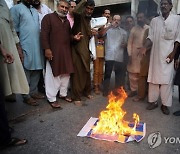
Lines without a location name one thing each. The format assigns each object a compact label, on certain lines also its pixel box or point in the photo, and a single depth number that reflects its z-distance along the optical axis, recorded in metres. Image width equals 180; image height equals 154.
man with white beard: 3.11
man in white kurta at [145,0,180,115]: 2.94
